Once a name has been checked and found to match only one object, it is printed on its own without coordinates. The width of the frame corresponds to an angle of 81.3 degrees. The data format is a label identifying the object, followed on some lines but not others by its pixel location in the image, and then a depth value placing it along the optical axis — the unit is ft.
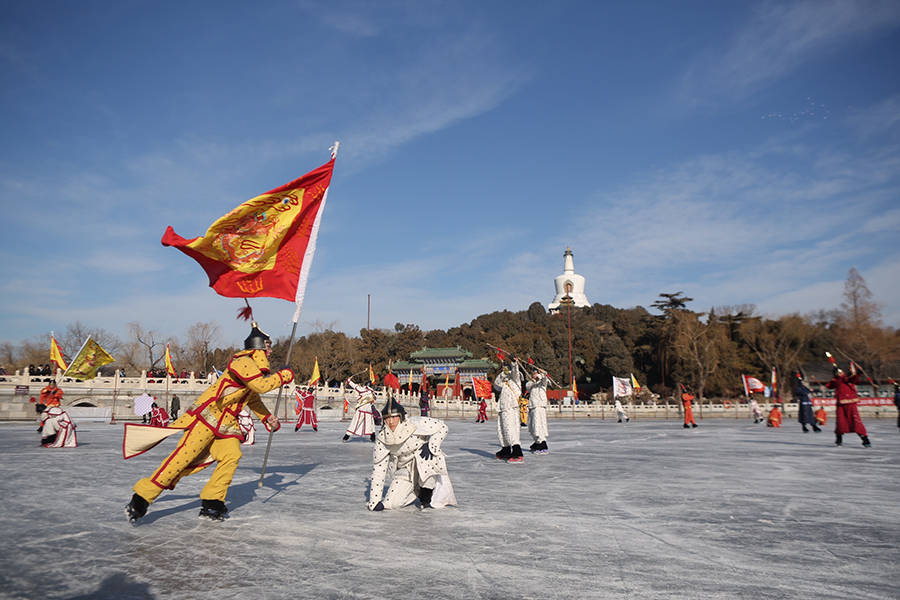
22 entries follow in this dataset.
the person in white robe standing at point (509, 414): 34.83
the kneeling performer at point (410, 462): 19.63
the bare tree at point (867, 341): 154.92
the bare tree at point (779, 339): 168.35
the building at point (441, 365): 200.85
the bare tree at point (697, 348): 158.81
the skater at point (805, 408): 64.08
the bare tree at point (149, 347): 186.60
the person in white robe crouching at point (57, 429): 41.01
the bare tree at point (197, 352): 193.57
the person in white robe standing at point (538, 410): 38.75
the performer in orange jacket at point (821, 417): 75.89
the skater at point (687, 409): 77.51
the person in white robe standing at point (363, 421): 51.29
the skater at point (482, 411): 107.65
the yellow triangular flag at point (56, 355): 93.50
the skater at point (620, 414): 115.11
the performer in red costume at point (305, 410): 73.89
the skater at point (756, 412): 95.29
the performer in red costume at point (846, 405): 41.98
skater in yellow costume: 16.87
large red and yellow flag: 21.20
